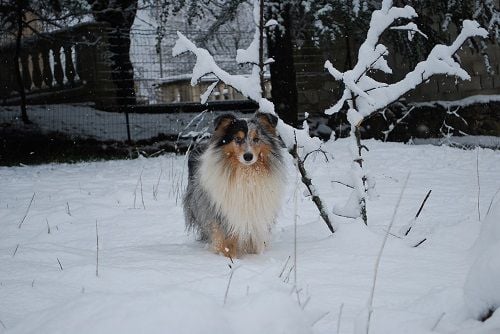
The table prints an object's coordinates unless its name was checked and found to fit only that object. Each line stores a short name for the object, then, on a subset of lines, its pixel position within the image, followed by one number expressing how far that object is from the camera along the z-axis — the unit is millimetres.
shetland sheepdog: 3652
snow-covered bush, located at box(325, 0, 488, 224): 3172
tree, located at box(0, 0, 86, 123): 10758
